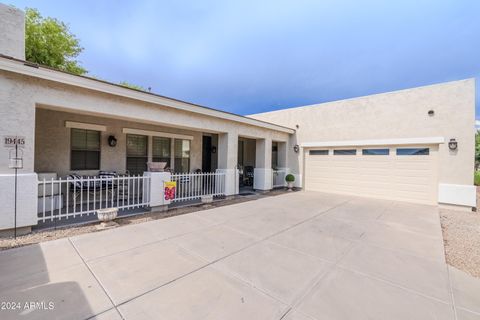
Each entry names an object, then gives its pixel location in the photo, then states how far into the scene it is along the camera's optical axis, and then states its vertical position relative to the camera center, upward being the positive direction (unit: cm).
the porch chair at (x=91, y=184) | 668 -86
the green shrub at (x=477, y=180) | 1532 -130
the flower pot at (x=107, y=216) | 513 -149
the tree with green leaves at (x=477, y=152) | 2765 +153
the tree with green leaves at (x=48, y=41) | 1534 +963
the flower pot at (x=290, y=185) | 1210 -145
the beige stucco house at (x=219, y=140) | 439 +89
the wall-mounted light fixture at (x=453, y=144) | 802 +74
